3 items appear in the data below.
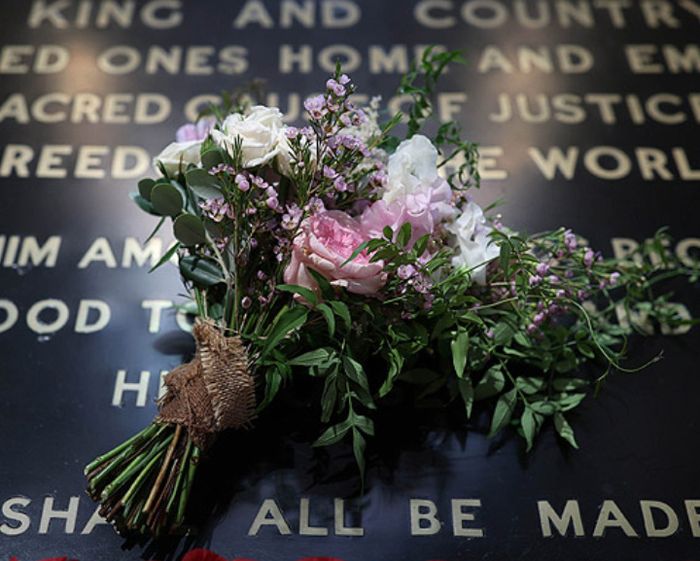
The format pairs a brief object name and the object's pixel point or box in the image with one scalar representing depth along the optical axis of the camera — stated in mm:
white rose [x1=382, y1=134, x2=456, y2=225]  1430
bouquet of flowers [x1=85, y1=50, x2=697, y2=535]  1376
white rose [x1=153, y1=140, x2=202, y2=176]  1495
